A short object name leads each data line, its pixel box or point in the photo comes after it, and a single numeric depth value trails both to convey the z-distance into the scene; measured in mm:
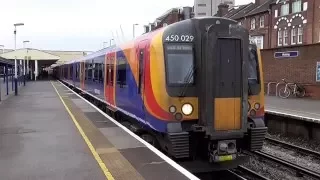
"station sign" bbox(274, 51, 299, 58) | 22809
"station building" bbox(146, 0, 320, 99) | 21984
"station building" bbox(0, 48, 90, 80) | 60291
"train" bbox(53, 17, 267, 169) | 7902
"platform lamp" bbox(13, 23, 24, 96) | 37819
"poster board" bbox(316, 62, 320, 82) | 21119
